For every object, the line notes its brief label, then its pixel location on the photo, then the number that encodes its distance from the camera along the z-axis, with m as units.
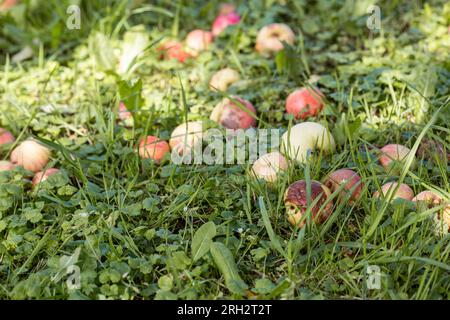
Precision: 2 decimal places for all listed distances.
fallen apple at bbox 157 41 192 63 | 4.01
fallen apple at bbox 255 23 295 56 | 3.95
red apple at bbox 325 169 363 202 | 2.52
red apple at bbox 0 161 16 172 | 2.92
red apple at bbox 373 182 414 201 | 2.50
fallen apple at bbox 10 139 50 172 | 2.98
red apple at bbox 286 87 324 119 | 3.24
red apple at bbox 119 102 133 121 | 3.35
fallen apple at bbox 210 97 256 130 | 3.18
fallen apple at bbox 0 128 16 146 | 3.14
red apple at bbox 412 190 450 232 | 2.38
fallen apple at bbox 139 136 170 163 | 3.00
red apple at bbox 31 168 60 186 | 2.81
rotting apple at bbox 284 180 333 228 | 2.44
